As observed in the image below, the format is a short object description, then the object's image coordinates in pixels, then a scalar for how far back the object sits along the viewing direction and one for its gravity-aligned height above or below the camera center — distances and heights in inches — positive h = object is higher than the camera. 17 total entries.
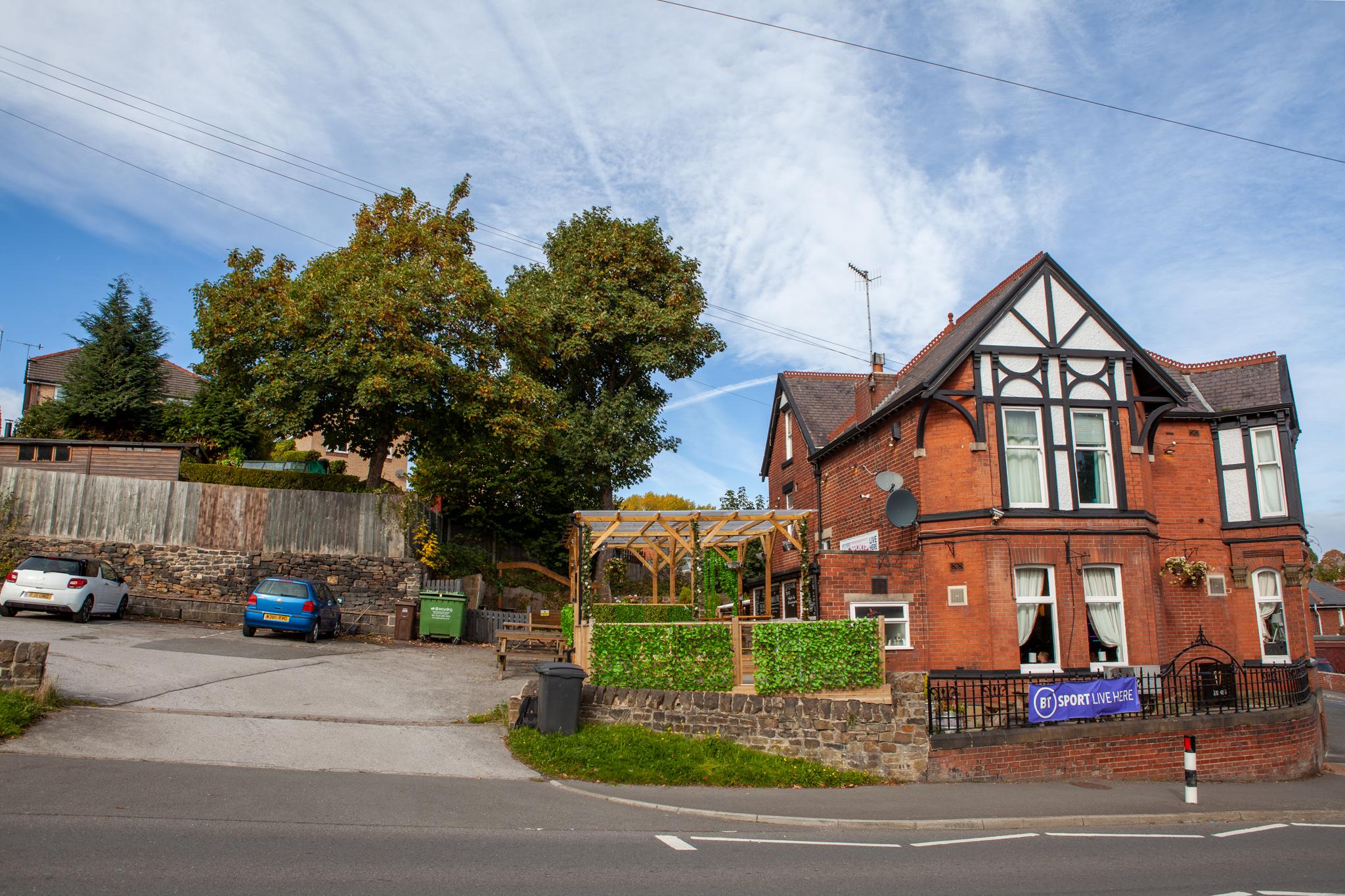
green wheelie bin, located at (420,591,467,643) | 880.9 +2.3
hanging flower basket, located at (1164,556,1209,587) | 753.6 +42.9
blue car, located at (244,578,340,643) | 766.5 +9.1
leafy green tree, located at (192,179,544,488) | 920.3 +292.1
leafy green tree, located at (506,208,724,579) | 1203.9 +392.6
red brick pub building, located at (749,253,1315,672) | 698.2 +98.0
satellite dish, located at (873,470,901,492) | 753.0 +118.0
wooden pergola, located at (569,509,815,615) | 725.3 +80.1
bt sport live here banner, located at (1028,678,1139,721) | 522.6 -47.0
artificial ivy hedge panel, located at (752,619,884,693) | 512.1 -21.9
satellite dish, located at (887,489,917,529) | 719.7 +90.2
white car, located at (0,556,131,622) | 737.0 +25.5
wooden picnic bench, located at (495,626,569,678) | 713.0 -24.3
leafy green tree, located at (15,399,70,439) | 1293.1 +287.6
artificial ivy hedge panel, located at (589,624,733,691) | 519.5 -22.2
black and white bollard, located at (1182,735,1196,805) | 453.7 -73.0
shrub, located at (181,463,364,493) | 977.5 +156.4
